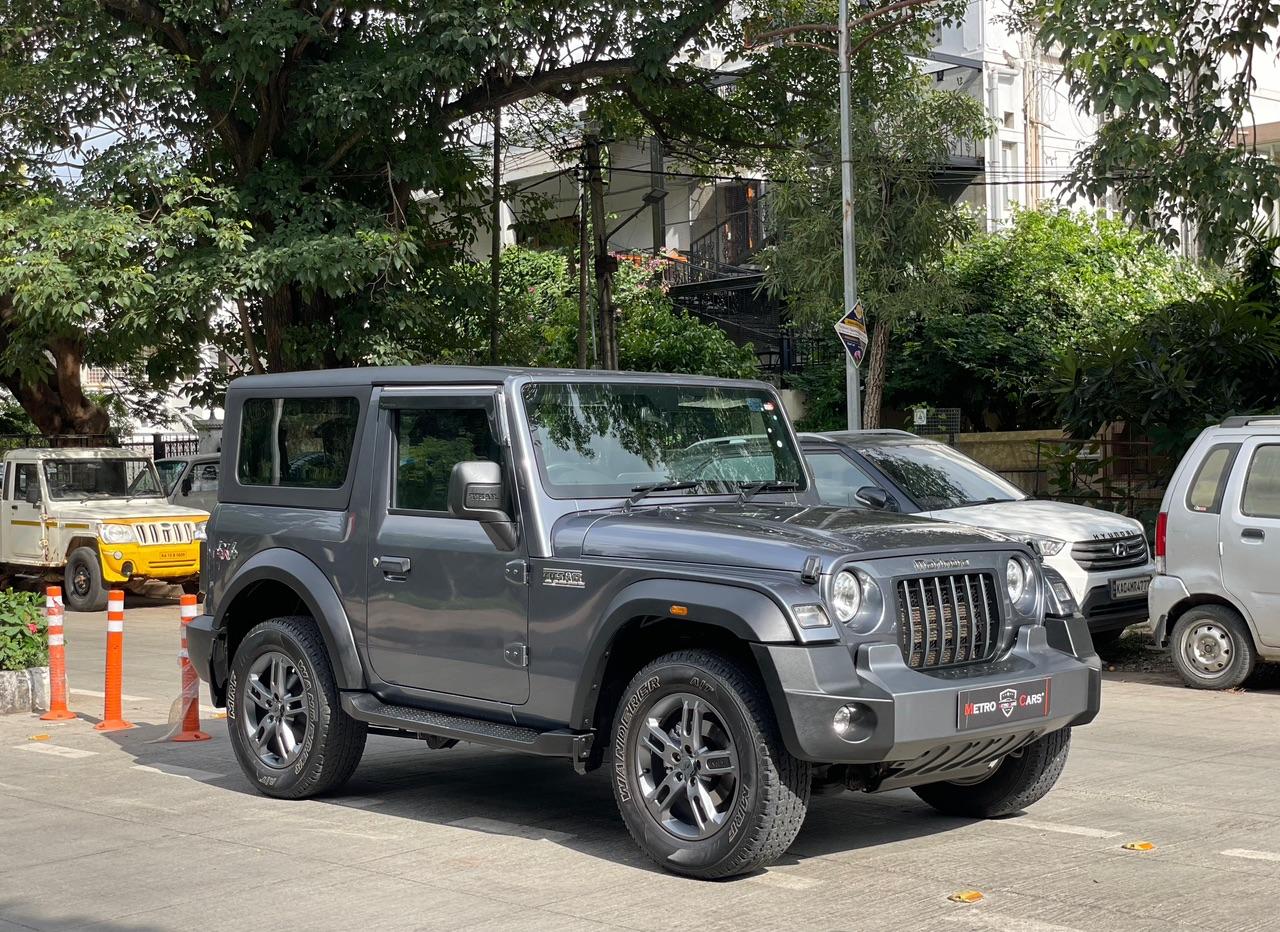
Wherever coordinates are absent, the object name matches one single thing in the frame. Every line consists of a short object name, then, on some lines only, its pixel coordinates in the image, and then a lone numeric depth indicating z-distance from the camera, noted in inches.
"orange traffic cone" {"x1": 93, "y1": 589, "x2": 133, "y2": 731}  415.5
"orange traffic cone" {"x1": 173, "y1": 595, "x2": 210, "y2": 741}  392.8
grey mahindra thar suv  237.3
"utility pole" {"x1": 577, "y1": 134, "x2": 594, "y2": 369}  1013.2
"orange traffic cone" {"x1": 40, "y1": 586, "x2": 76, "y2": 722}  434.0
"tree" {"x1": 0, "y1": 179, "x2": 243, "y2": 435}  716.0
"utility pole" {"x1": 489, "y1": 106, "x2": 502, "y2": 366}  900.6
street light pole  836.0
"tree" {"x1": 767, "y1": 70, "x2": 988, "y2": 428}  1005.8
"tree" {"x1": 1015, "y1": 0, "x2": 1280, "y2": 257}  531.8
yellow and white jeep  799.7
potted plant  447.2
